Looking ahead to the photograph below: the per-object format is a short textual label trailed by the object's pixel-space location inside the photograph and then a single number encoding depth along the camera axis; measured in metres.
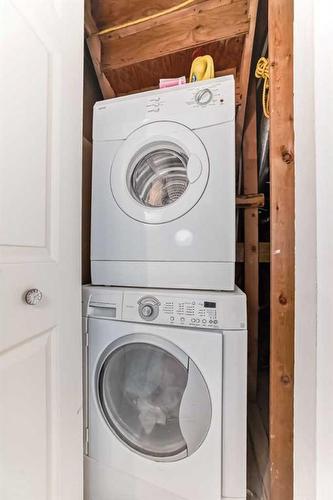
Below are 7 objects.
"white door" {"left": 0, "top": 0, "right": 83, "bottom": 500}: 0.54
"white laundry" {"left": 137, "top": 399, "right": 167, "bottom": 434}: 0.91
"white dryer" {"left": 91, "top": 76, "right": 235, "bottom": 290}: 0.92
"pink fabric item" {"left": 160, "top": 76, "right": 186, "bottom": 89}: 1.13
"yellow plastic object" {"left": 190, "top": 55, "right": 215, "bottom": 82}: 1.15
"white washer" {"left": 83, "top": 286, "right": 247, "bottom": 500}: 0.77
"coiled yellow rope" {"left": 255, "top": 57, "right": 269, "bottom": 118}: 1.07
